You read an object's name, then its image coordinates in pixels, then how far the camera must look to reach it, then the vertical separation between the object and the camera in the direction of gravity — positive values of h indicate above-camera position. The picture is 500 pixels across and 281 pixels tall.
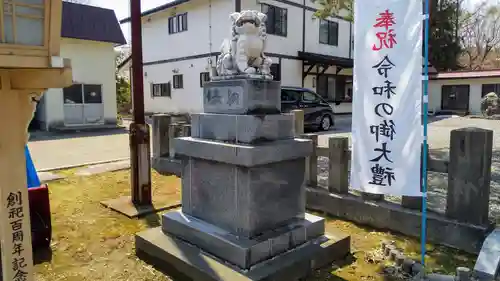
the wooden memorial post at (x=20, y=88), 1.84 +0.12
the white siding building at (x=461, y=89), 23.19 +1.21
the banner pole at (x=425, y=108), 3.24 +0.00
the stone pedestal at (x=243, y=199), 3.36 -0.91
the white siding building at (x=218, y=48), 18.38 +3.36
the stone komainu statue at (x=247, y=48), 3.69 +0.61
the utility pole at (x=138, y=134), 5.34 -0.37
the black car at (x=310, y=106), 13.62 +0.08
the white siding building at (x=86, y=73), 15.52 +1.60
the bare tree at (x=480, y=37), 35.99 +7.16
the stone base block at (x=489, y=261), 3.07 -1.34
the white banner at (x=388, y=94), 3.35 +0.13
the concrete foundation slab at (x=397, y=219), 3.82 -1.33
